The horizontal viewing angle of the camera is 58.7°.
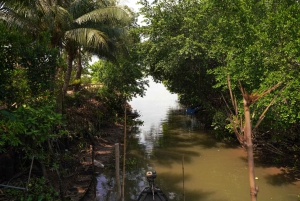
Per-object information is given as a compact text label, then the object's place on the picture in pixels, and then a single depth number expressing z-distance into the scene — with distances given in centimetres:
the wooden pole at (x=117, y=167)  438
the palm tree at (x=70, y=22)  869
